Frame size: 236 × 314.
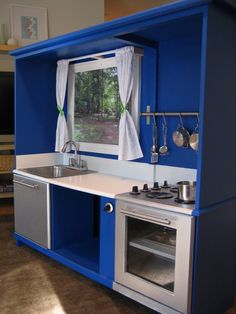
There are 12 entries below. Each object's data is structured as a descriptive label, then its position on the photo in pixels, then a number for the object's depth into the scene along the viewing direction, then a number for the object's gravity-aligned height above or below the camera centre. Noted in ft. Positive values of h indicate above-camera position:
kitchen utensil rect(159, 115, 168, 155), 8.87 -0.66
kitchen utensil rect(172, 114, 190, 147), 8.29 -0.41
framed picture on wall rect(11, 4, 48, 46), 14.62 +3.96
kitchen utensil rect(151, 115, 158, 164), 9.04 -0.74
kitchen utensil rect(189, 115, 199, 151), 8.00 -0.49
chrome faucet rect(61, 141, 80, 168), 11.40 -1.33
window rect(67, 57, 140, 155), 10.44 +0.40
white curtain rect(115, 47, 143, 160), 9.20 -0.13
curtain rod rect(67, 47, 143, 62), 9.11 +1.84
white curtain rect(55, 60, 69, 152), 11.50 +0.48
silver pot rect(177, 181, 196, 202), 6.77 -1.44
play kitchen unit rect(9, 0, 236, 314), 6.36 -1.57
